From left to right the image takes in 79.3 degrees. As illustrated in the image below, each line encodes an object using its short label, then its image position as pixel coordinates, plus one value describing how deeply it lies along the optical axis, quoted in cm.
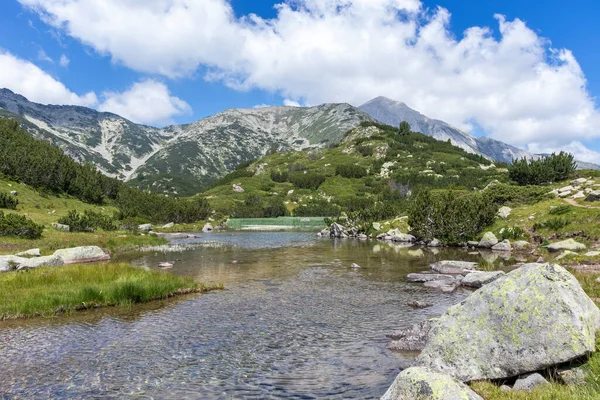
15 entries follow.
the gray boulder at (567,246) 3920
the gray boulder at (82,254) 4000
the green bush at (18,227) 4912
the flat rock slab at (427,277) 3163
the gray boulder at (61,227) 6362
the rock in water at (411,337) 1606
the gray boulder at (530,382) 1002
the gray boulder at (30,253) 3767
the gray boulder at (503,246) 5107
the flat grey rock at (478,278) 2776
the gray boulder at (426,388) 833
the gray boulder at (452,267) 3541
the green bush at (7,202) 7001
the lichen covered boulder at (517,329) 1036
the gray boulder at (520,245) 4902
